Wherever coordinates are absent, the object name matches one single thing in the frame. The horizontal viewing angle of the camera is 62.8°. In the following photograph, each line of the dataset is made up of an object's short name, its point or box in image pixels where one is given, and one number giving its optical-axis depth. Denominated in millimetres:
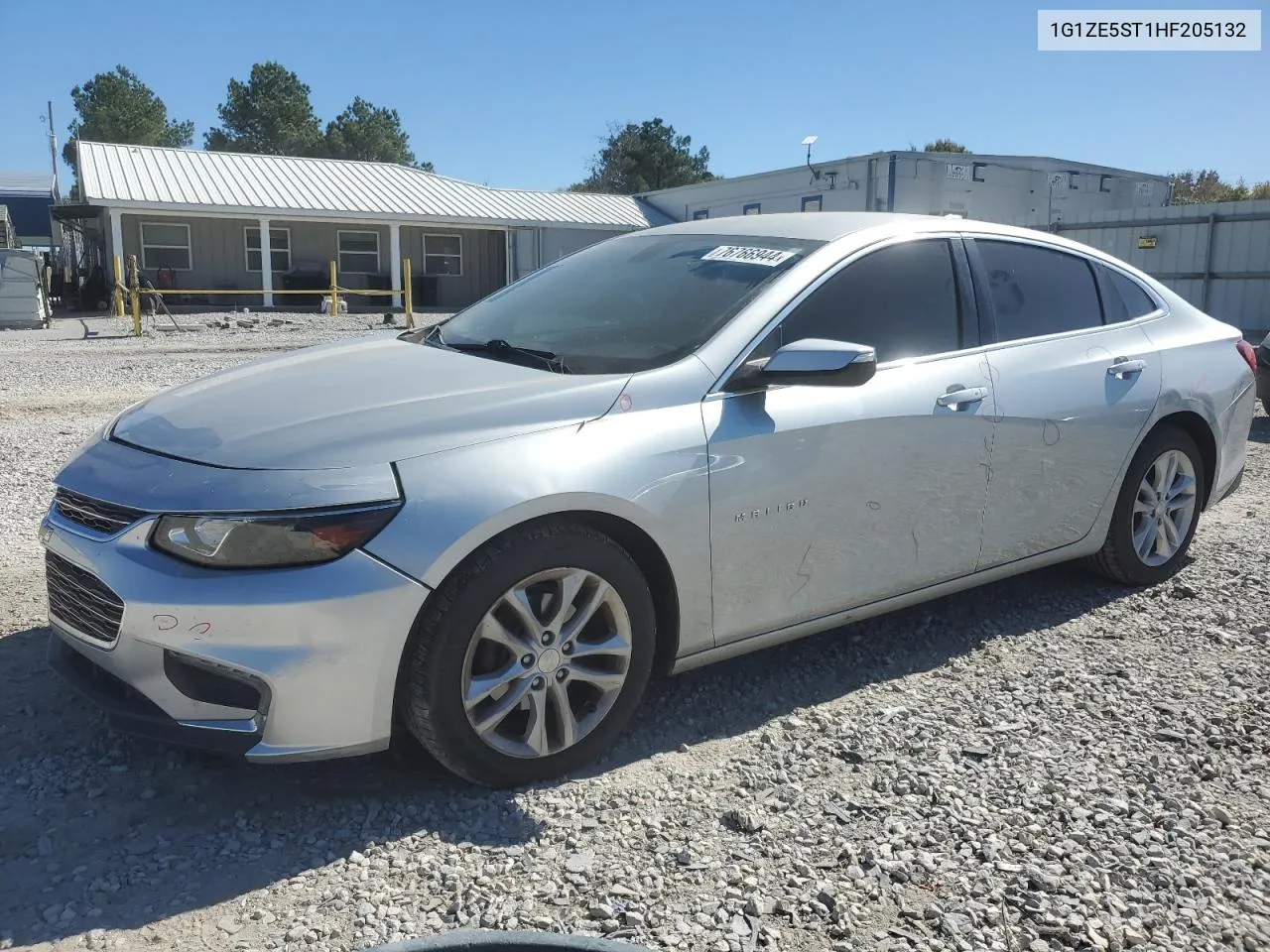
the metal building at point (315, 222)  26094
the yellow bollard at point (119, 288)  21516
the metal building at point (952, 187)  24219
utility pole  36425
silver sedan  2658
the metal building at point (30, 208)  54375
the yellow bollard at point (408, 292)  21784
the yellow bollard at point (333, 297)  24156
